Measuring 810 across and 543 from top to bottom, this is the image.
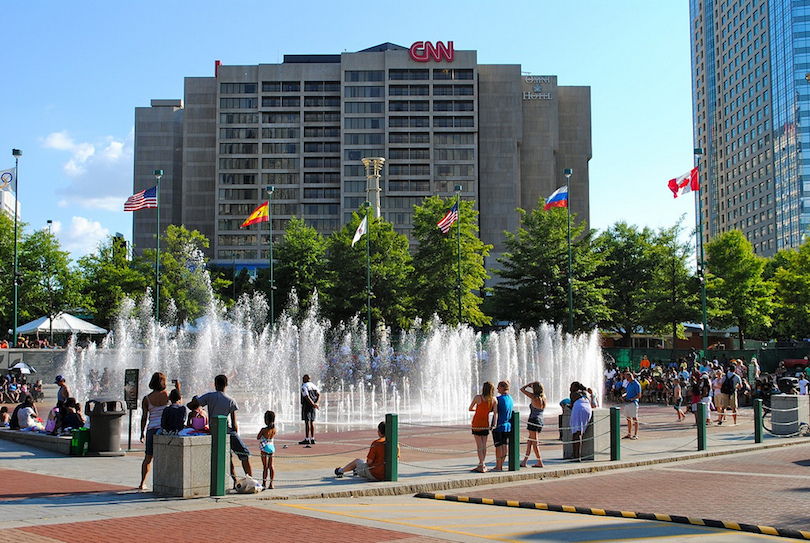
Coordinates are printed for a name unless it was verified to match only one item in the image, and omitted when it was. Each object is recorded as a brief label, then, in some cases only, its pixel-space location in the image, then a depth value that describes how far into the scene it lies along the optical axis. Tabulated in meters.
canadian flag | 40.62
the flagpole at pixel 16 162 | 42.16
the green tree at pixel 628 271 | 62.91
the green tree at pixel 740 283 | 64.06
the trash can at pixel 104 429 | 16.39
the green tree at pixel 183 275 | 61.12
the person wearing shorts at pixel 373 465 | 13.38
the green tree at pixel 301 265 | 63.41
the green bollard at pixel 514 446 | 14.94
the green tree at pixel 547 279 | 55.03
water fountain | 32.09
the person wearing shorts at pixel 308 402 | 18.42
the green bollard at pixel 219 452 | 11.47
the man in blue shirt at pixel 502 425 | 14.89
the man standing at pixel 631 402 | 20.44
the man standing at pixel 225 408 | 12.38
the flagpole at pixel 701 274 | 41.61
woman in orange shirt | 14.62
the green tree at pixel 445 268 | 55.47
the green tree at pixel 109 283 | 61.19
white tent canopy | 44.41
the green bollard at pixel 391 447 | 13.16
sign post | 17.11
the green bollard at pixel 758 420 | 20.44
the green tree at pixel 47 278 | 57.16
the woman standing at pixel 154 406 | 12.19
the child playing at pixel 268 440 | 12.41
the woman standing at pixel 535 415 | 15.55
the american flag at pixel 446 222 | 48.38
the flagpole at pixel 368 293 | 51.81
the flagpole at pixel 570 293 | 46.78
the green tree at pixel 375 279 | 58.16
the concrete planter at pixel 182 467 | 11.45
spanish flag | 51.93
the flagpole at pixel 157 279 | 45.41
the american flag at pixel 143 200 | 43.94
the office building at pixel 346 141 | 111.38
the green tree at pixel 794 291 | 64.56
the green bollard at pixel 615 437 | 16.75
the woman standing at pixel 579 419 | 16.44
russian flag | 44.81
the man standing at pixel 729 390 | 25.26
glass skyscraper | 117.00
